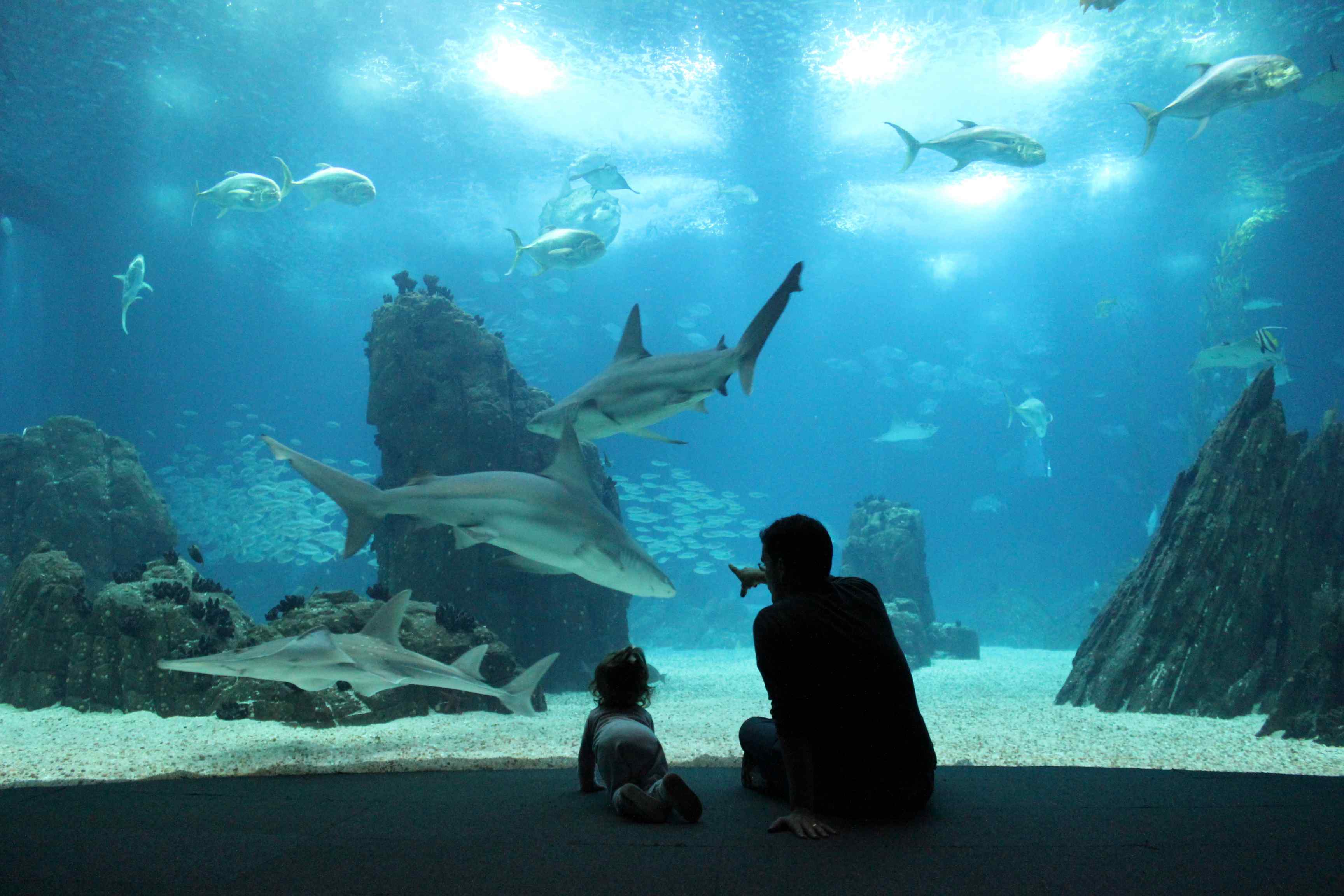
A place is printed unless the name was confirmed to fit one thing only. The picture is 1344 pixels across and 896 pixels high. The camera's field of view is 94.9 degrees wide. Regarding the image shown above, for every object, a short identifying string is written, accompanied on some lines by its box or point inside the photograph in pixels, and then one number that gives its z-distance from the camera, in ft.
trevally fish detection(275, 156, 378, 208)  37.06
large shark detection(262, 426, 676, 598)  12.73
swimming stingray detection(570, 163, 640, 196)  48.01
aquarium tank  15.60
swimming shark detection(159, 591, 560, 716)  11.84
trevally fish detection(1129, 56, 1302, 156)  27.71
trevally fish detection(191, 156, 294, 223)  36.17
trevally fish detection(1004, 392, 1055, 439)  78.74
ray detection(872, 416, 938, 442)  95.66
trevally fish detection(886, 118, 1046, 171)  34.27
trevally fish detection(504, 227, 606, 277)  33.37
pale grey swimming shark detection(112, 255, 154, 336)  53.28
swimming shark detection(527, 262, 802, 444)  13.60
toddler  8.27
